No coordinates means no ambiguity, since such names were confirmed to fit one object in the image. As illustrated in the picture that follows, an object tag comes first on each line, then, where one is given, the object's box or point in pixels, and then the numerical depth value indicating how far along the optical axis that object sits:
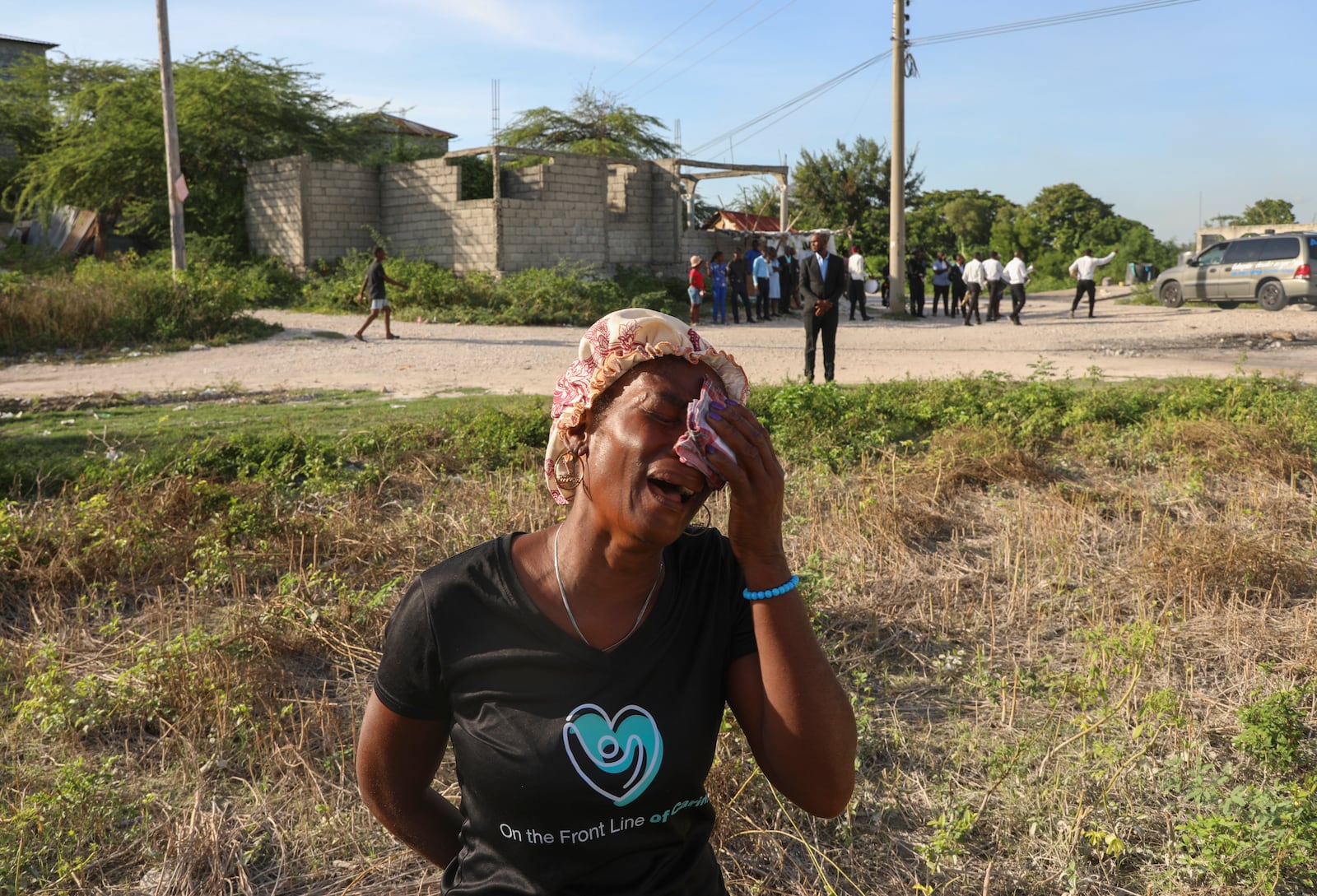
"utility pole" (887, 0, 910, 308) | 23.70
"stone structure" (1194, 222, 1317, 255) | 41.94
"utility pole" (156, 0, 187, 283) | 19.31
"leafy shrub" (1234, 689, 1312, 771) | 3.19
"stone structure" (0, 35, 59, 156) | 40.59
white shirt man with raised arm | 23.73
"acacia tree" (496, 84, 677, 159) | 39.78
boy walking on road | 16.73
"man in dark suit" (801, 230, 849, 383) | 11.62
